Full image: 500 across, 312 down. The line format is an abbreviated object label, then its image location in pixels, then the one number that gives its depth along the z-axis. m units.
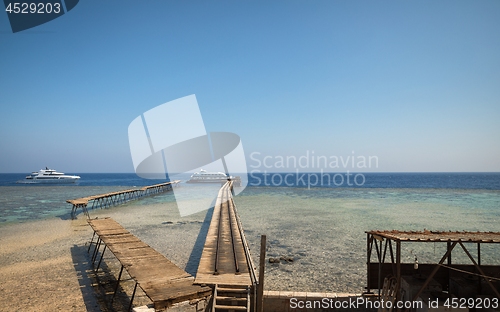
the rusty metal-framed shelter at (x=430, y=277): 6.86
